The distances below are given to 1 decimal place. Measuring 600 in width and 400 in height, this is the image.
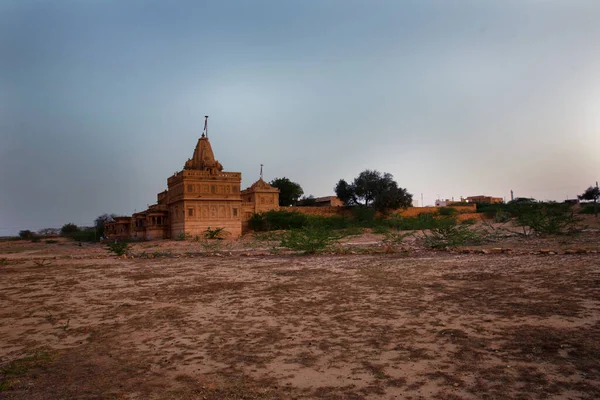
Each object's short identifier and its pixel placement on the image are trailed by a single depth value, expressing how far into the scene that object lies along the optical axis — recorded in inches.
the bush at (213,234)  1255.5
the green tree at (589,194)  2121.4
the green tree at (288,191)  2404.0
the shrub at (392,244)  607.2
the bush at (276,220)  1585.9
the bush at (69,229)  2714.1
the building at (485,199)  3063.5
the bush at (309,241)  635.5
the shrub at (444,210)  1719.5
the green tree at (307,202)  2532.0
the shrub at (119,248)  729.0
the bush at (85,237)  1945.1
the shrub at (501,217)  1109.1
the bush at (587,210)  1503.4
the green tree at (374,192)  2000.5
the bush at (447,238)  616.4
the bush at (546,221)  713.0
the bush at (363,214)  1822.1
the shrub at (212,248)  783.7
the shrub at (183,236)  1272.1
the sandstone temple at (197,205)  1346.0
